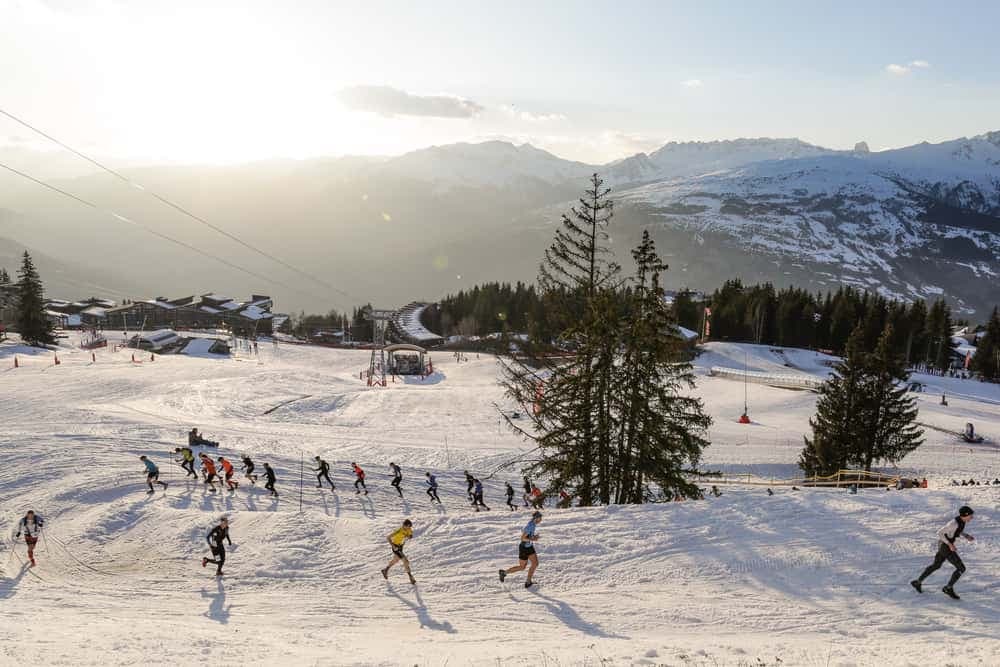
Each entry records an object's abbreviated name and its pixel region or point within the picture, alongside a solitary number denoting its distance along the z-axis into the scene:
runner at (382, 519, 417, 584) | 12.23
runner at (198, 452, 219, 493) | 19.80
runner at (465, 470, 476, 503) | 22.56
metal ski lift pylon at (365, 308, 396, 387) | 58.19
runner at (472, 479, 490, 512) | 22.47
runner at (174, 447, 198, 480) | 21.02
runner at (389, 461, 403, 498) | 22.74
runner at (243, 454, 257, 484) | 21.55
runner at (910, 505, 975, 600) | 10.29
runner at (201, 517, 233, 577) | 12.90
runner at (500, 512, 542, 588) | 11.72
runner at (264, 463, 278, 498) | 20.52
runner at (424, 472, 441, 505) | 22.00
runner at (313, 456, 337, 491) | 22.12
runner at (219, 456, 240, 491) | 20.19
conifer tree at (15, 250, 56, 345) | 63.53
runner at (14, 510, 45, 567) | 13.76
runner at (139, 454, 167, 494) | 19.28
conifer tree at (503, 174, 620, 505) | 20.06
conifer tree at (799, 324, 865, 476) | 29.80
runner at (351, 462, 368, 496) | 22.03
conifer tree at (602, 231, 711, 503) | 19.83
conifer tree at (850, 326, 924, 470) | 30.09
